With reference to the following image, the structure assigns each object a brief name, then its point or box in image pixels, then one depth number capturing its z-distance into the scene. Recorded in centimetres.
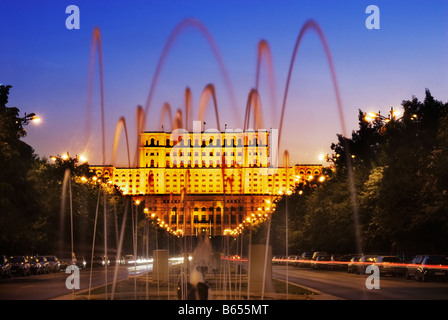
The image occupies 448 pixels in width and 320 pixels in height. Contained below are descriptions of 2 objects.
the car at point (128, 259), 11264
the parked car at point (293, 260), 9512
